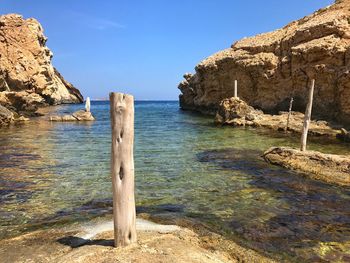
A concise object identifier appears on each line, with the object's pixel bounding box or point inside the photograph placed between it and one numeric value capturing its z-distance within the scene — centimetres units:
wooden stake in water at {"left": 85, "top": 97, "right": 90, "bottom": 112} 4220
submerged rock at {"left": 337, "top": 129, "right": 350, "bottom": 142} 2355
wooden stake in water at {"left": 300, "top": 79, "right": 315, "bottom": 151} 1614
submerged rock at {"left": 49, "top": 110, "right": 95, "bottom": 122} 3818
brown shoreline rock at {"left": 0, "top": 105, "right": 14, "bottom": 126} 3159
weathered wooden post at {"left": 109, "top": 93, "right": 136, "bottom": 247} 573
